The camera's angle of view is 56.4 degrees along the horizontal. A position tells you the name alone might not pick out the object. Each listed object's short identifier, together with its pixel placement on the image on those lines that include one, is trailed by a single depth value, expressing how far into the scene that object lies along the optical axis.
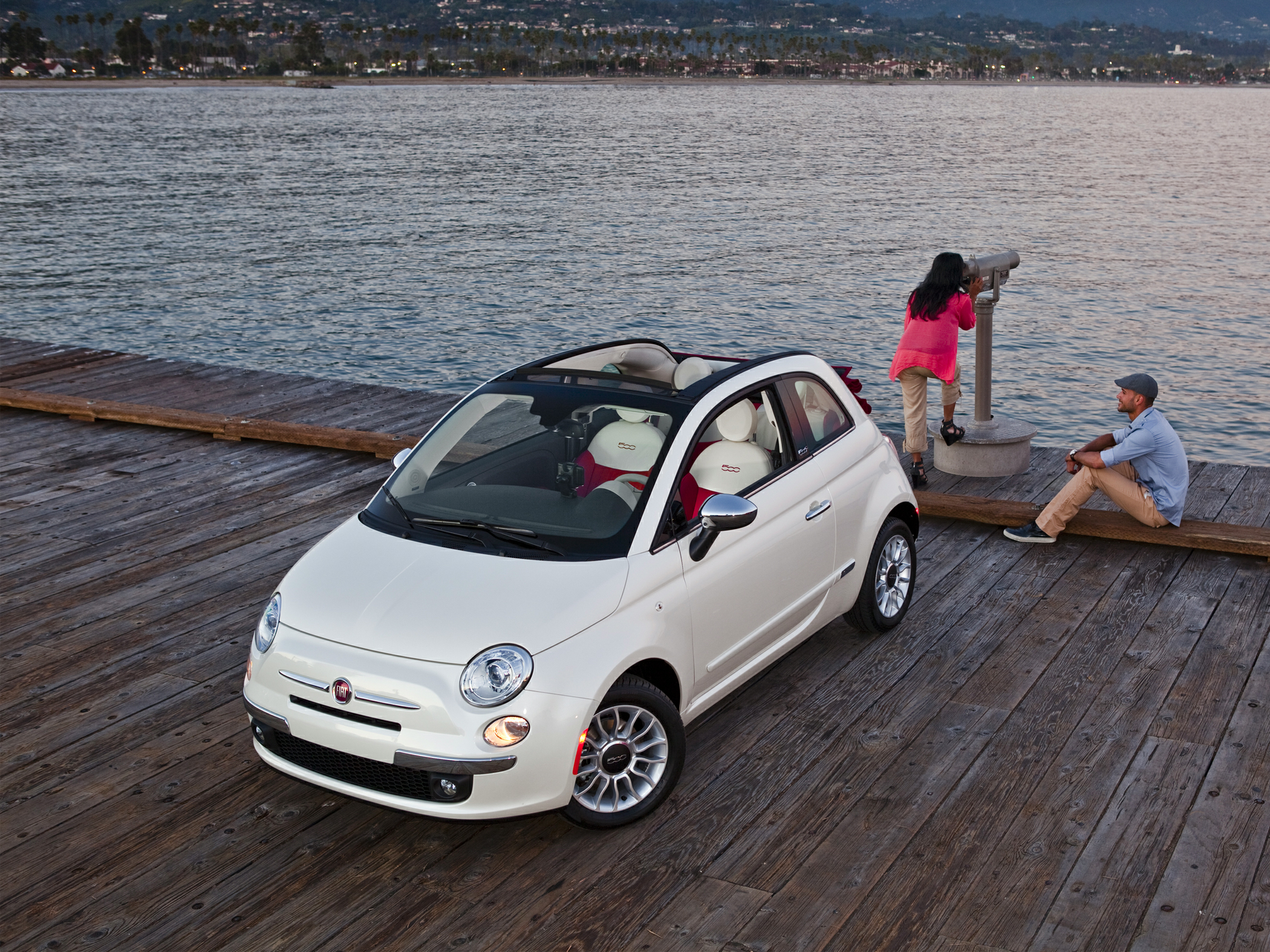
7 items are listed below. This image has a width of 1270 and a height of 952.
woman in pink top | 8.66
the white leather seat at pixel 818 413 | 6.08
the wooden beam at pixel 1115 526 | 7.47
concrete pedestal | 9.16
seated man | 7.31
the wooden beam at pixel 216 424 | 10.02
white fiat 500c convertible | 4.30
